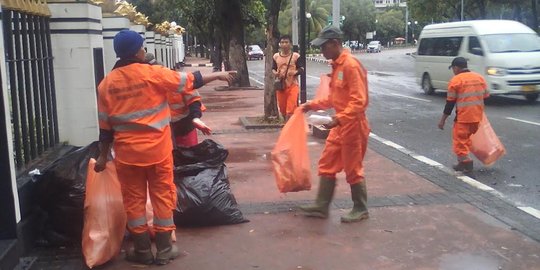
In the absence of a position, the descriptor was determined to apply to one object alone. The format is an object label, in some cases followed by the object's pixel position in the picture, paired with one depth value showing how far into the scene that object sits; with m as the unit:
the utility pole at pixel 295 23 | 13.68
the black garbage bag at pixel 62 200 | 4.83
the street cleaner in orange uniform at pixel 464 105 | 7.70
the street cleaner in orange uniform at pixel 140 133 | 4.41
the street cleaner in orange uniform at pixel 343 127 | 5.39
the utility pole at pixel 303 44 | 11.65
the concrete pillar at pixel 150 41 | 20.11
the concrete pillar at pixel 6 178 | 4.36
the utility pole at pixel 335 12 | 12.93
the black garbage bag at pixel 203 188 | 5.36
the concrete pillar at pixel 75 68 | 6.37
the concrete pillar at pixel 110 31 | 8.77
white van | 15.12
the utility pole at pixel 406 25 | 95.92
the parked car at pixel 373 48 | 75.81
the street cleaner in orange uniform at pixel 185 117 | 5.37
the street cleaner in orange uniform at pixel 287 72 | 11.05
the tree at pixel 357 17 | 88.44
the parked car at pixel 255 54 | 62.80
